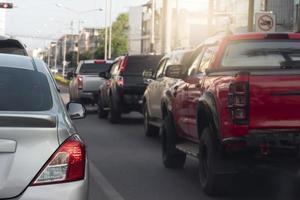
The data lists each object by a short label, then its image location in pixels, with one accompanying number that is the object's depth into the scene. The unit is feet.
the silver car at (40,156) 14.14
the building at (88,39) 518.33
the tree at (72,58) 452.47
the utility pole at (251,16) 68.59
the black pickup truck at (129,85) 61.31
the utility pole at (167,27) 104.83
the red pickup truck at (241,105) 23.72
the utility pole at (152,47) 150.69
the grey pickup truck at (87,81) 78.33
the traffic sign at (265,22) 61.62
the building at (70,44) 570.87
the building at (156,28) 204.91
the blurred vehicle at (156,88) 40.93
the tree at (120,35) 382.63
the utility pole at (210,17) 107.96
